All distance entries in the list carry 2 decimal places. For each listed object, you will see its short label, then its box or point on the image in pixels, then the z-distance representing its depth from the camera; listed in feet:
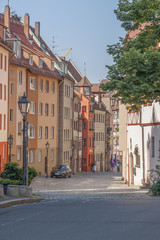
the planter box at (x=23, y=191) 71.56
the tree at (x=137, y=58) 81.61
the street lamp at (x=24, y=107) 74.13
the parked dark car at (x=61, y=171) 201.67
